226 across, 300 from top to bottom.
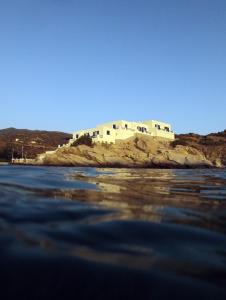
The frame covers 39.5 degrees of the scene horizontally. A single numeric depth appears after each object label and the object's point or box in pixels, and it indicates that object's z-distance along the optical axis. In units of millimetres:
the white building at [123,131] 78062
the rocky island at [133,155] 67688
